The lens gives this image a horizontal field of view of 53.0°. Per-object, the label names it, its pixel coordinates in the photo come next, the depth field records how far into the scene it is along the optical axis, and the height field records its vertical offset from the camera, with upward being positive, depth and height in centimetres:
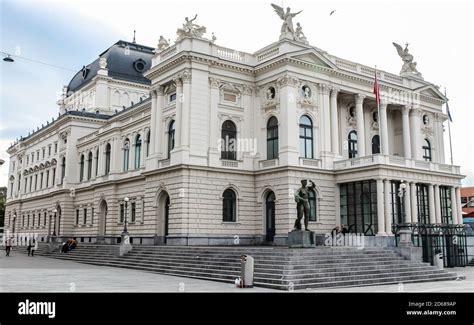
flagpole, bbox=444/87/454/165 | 4044 +940
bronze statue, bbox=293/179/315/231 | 2536 +183
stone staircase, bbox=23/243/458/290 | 2081 -139
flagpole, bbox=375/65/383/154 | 3980 +848
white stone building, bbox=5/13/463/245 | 3553 +755
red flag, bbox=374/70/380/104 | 3682 +1148
